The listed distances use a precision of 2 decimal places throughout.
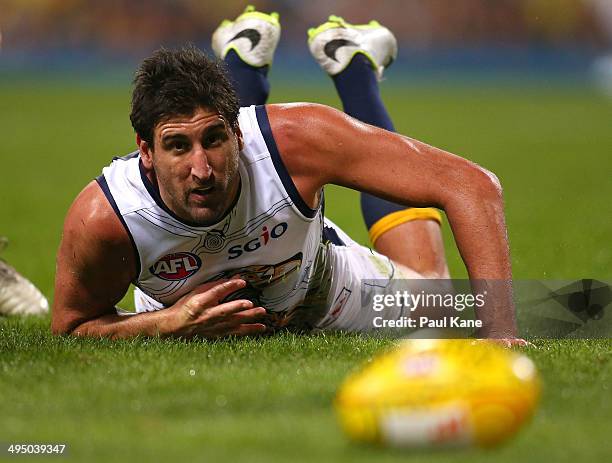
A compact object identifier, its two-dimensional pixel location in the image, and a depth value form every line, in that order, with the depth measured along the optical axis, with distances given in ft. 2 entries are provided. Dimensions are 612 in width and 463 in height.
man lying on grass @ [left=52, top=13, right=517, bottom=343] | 27.89
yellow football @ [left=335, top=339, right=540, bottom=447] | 18.33
